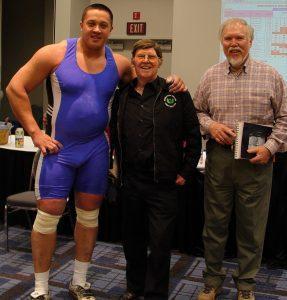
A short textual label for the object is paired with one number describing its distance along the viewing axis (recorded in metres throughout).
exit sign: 5.96
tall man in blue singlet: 2.22
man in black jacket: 2.20
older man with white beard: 2.25
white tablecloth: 3.55
